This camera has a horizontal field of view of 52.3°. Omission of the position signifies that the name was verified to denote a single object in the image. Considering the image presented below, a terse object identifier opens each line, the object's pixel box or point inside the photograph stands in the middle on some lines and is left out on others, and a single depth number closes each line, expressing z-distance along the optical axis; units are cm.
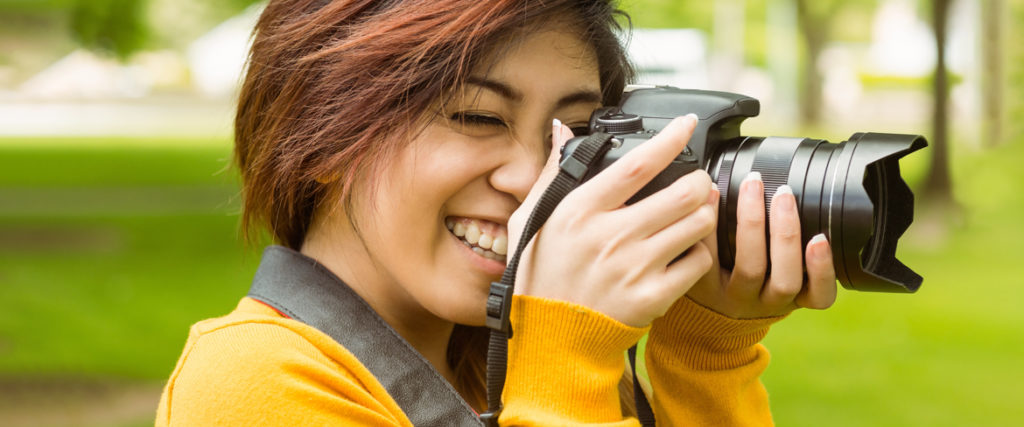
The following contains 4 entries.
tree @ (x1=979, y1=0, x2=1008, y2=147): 753
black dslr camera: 140
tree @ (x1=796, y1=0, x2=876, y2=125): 1406
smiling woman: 133
